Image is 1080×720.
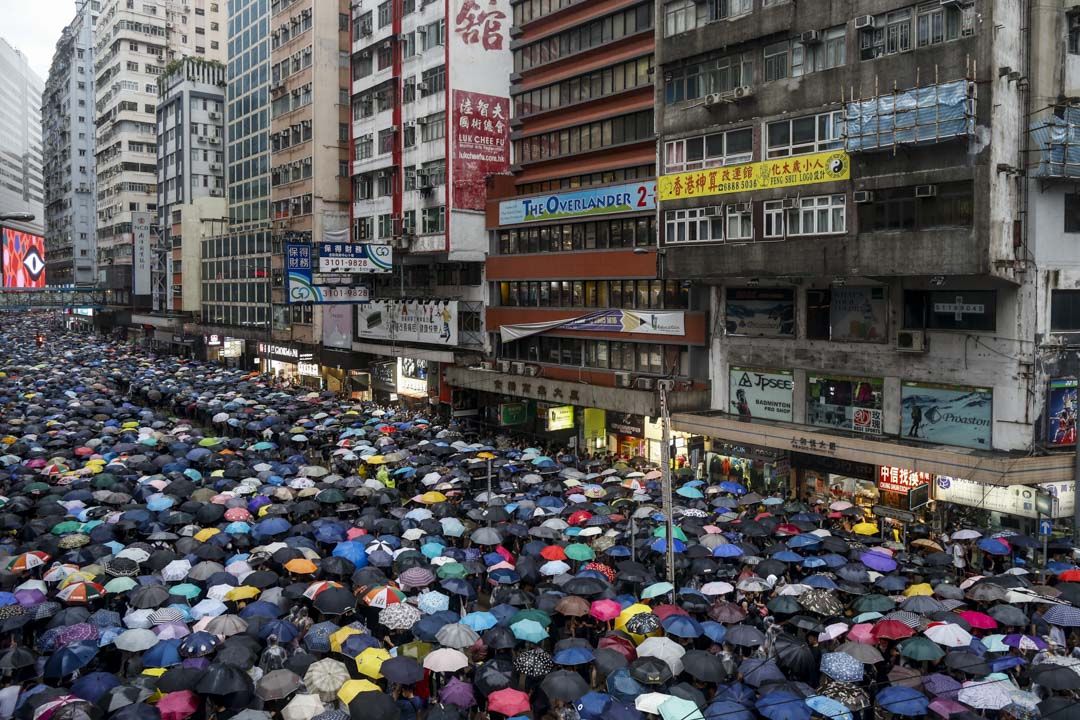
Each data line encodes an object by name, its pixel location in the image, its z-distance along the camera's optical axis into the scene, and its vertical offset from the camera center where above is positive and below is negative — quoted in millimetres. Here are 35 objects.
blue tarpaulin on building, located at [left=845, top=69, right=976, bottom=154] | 24094 +5728
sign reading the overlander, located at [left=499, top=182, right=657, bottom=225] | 36188 +5168
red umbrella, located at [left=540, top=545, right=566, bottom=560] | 20875 -5608
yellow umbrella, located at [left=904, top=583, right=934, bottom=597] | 18141 -5705
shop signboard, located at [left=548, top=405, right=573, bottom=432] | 39438 -4443
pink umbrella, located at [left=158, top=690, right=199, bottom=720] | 13250 -5829
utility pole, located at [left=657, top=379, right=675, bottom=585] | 19047 -3971
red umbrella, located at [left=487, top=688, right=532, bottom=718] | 13516 -5959
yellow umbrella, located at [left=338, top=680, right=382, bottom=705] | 13617 -5753
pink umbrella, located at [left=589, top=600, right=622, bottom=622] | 17172 -5749
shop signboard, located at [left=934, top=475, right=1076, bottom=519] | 24422 -5221
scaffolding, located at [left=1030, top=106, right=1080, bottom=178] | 25031 +4796
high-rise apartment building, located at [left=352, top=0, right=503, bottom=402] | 45406 +8663
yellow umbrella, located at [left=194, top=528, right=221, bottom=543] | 22281 -5406
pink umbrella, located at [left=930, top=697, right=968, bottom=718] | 13094 -5899
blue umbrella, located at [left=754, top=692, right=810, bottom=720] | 12602 -5657
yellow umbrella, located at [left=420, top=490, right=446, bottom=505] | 27062 -5533
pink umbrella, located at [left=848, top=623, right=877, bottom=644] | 16094 -5863
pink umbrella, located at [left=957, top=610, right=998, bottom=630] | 16641 -5833
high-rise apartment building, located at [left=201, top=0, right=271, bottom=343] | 70125 +11373
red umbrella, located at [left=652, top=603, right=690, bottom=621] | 16734 -5662
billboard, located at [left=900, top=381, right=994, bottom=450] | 25859 -2993
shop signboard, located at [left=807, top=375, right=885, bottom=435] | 28516 -2871
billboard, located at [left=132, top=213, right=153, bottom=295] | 95750 +7449
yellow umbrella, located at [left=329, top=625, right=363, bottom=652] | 15840 -5733
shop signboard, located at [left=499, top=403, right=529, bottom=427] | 42219 -4573
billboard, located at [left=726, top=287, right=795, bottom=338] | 30844 +201
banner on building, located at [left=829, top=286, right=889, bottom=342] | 28016 +58
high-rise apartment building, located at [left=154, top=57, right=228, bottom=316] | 87750 +16143
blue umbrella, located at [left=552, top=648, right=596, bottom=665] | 14633 -5676
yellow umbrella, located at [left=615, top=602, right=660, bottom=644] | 16703 -5749
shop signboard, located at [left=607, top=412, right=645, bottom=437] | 37594 -4614
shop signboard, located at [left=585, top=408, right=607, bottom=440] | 39903 -4831
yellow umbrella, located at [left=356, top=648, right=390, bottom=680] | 14711 -5762
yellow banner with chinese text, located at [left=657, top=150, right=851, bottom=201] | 27406 +4765
